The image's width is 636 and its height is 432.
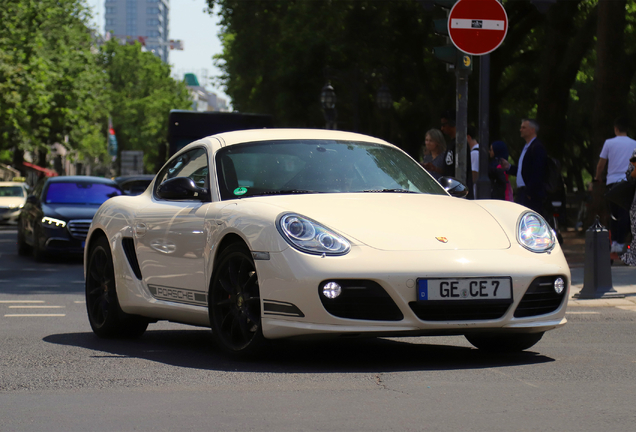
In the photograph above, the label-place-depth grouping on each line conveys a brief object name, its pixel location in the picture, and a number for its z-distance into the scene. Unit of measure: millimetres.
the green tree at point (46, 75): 41219
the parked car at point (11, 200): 37438
